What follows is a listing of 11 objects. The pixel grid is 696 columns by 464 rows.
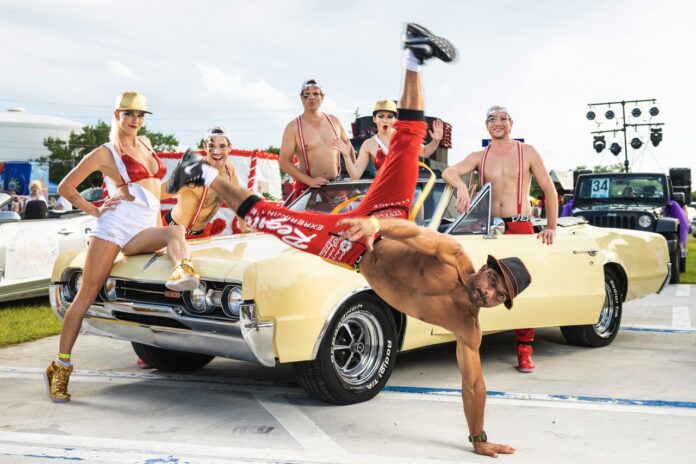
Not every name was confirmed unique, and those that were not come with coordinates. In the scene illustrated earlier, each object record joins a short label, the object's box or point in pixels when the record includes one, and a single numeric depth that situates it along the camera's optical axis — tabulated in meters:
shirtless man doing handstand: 3.88
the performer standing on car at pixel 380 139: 6.80
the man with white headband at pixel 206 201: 6.15
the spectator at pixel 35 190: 14.21
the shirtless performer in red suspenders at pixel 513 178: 6.23
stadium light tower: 44.91
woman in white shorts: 5.34
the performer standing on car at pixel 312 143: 6.74
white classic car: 8.74
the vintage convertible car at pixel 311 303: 4.70
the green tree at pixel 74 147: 60.81
